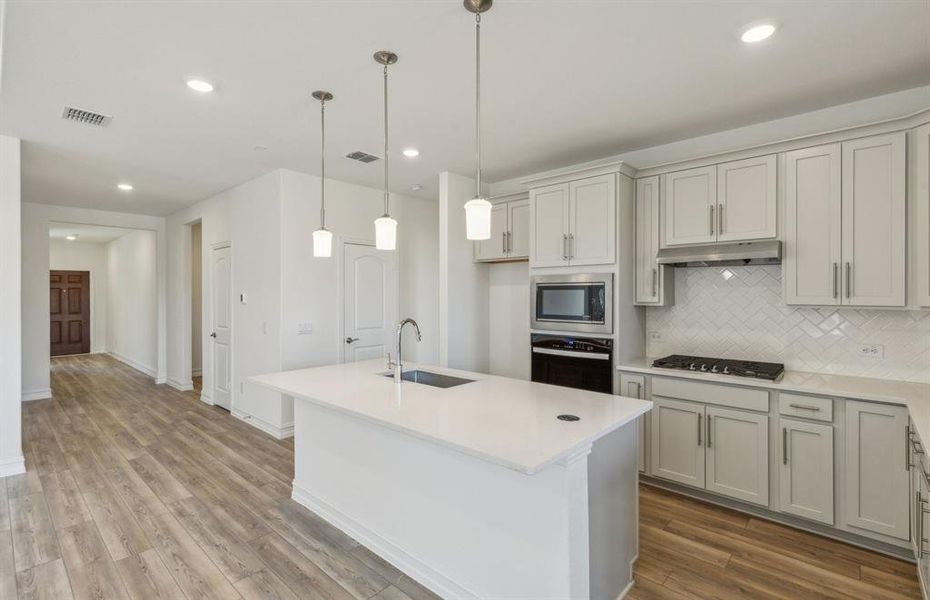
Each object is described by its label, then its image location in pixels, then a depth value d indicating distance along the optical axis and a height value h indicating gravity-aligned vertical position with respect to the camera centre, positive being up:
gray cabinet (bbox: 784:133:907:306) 2.64 +0.44
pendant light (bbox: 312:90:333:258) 2.98 +0.36
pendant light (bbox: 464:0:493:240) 2.16 +0.38
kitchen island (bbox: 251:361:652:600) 1.78 -0.89
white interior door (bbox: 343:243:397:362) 5.12 -0.05
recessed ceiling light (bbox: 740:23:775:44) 2.12 +1.25
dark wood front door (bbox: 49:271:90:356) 9.83 -0.30
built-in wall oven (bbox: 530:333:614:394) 3.57 -0.54
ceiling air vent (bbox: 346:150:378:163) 4.05 +1.27
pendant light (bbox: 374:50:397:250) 2.62 +0.37
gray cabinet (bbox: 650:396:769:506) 2.92 -1.04
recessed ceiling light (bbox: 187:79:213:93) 2.64 +1.26
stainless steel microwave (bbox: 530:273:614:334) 3.58 -0.06
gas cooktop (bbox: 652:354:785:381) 2.97 -0.49
